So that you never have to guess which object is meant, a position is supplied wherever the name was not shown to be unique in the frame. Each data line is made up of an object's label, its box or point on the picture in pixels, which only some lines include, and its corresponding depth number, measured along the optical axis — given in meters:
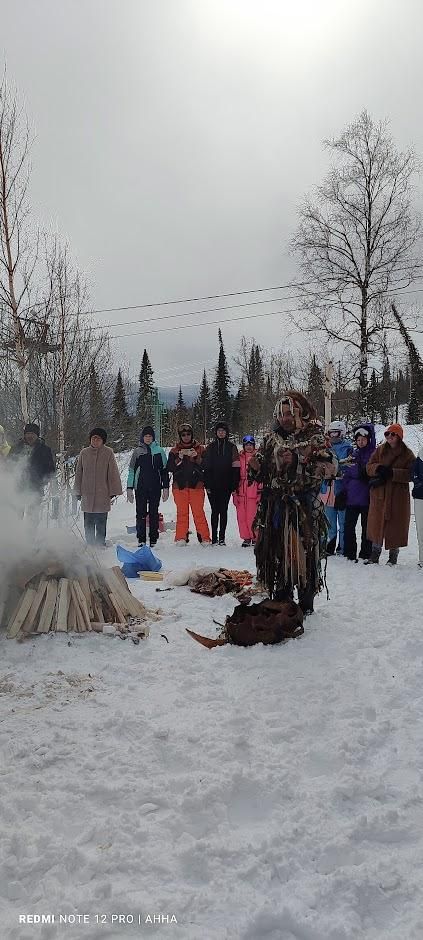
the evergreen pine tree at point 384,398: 41.08
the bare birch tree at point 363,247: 16.81
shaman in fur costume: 4.54
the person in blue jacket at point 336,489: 7.75
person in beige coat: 7.72
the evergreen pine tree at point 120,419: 22.76
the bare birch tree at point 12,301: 10.94
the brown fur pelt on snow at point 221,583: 5.71
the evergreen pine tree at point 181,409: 61.28
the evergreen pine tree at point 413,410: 40.31
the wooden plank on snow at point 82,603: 4.42
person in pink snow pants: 8.79
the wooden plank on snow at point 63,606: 4.30
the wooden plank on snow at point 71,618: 4.36
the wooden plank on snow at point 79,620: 4.36
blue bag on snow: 6.74
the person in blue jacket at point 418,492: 6.76
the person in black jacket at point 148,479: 8.84
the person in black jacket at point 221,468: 8.67
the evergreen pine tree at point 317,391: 28.27
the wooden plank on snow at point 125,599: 4.77
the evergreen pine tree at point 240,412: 56.01
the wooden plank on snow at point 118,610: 4.58
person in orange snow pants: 8.69
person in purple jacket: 7.33
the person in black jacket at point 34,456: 8.03
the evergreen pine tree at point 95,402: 19.46
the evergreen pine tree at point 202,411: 63.99
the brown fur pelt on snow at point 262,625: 4.16
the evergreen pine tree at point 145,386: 46.40
